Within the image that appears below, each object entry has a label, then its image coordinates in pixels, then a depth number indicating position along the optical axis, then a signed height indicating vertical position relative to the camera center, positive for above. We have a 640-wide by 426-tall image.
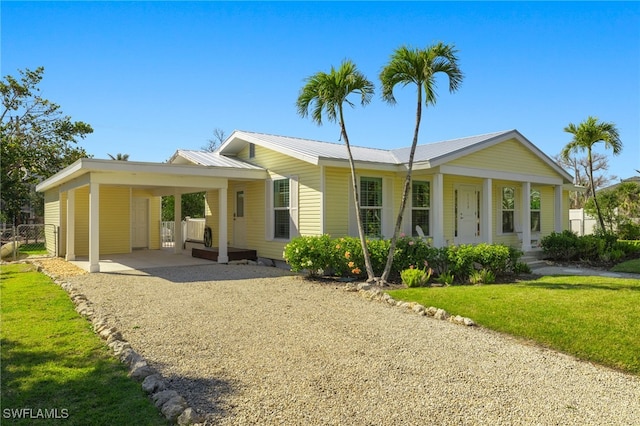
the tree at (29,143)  23.83 +4.68
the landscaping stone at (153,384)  3.75 -1.47
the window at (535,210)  17.28 +0.26
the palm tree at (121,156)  36.22 +5.52
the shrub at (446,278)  9.45 -1.37
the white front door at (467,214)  14.72 +0.10
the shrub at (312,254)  10.23 -0.88
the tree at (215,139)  41.34 +7.67
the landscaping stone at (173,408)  3.30 -1.49
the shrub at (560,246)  13.94 -0.97
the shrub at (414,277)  9.23 -1.31
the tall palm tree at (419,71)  9.09 +3.15
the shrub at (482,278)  9.63 -1.37
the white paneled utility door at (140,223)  19.02 -0.18
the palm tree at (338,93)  9.32 +2.79
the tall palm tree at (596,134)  16.44 +3.14
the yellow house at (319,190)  11.66 +0.91
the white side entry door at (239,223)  14.73 -0.16
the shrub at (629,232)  21.42 -0.81
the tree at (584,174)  45.16 +4.50
